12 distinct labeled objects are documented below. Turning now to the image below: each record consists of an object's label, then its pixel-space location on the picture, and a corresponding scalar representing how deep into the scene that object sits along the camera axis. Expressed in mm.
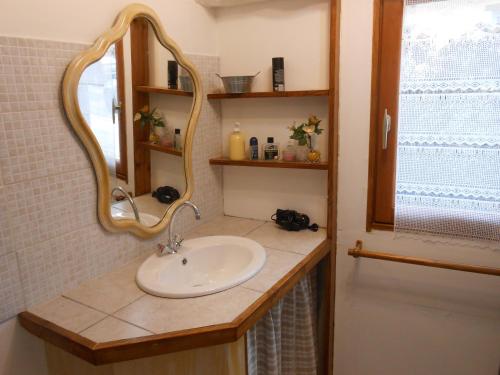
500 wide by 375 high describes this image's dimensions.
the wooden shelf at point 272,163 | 1790
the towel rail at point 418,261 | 1595
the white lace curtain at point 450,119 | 1464
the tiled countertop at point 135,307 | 1185
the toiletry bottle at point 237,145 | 1964
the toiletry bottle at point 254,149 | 1940
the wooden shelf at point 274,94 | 1723
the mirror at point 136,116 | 1364
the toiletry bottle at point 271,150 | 1907
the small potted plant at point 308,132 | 1795
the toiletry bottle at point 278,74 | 1797
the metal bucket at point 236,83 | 1842
